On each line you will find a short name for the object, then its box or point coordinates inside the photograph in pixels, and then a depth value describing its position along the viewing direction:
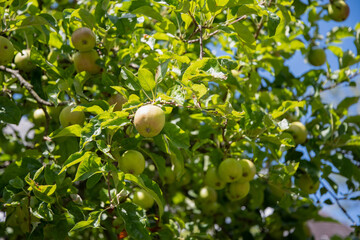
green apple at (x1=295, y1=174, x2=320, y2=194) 3.04
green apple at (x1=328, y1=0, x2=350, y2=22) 3.38
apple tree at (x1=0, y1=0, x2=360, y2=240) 1.95
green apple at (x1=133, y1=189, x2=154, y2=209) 2.53
